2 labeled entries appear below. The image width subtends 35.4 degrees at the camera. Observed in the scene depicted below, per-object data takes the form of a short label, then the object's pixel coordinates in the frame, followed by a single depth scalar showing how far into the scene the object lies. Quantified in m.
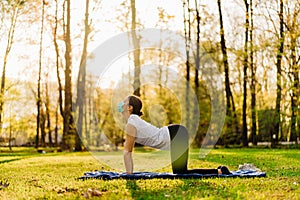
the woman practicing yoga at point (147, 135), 7.22
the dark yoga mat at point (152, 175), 7.26
